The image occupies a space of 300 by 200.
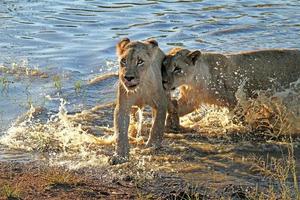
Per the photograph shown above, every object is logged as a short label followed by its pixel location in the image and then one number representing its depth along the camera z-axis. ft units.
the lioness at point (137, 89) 49.75
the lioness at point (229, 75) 58.08
